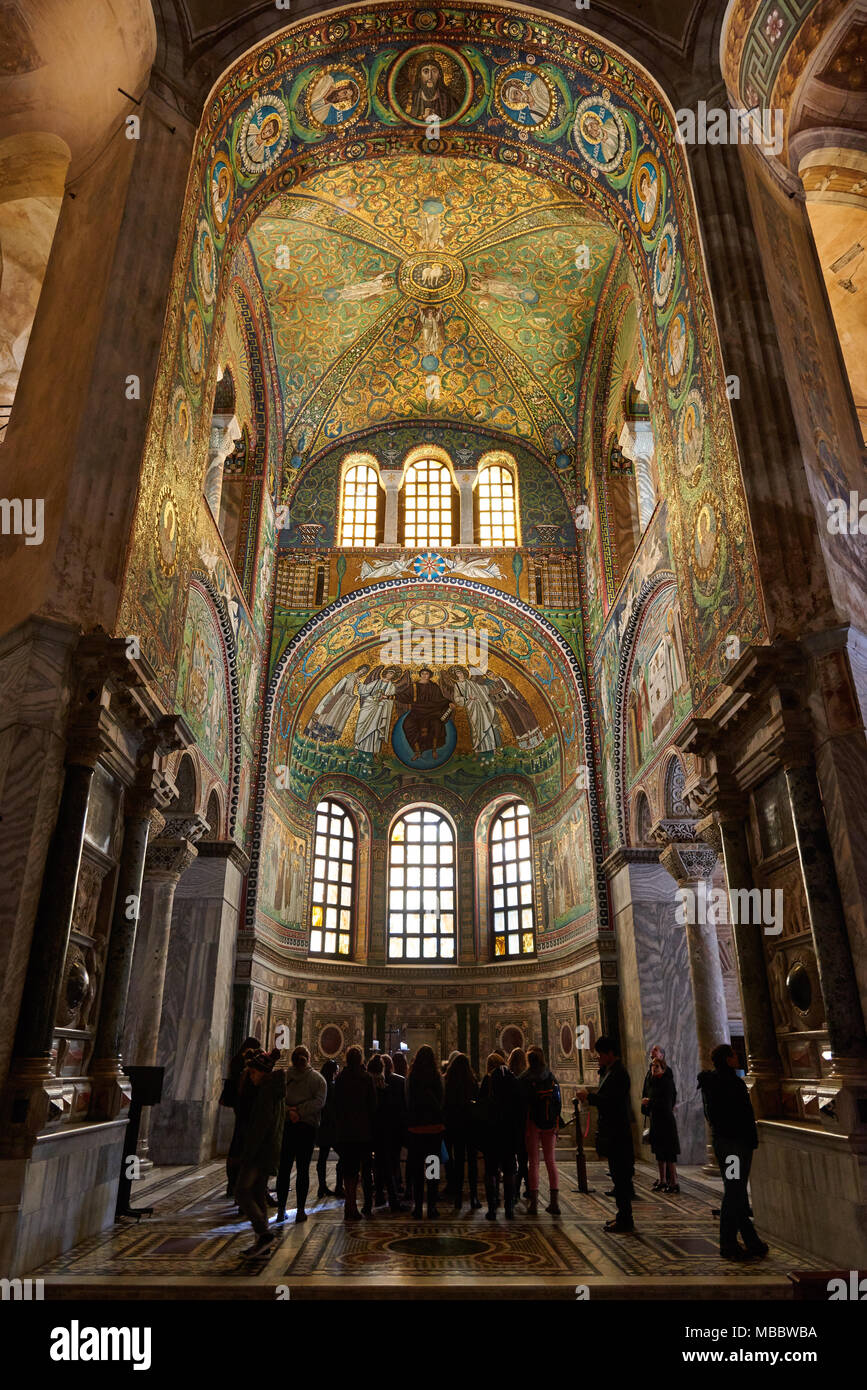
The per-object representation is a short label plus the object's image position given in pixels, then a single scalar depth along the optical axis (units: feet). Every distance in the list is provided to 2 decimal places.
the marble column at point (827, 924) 18.47
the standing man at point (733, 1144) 17.85
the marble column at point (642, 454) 46.29
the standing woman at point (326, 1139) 27.07
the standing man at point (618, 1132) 20.99
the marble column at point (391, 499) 57.52
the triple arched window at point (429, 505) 57.88
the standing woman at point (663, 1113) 27.86
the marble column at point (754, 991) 22.02
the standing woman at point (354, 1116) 23.08
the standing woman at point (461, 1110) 25.03
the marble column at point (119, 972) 21.94
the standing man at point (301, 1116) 22.65
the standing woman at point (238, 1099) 23.03
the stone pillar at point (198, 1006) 38.40
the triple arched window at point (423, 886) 62.90
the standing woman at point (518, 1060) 30.15
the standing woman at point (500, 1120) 23.89
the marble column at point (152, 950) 32.71
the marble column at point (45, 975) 17.52
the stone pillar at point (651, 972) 41.98
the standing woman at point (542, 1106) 24.47
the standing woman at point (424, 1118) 23.79
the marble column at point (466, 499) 57.51
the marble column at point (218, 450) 45.95
